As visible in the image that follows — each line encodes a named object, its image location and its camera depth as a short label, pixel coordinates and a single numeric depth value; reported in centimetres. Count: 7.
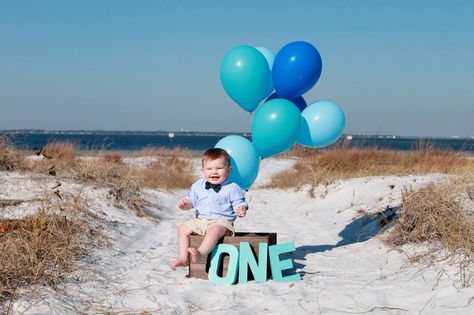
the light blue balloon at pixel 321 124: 528
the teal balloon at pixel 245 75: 516
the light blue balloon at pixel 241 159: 496
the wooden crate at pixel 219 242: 479
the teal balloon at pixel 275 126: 503
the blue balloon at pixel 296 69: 521
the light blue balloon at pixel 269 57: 551
